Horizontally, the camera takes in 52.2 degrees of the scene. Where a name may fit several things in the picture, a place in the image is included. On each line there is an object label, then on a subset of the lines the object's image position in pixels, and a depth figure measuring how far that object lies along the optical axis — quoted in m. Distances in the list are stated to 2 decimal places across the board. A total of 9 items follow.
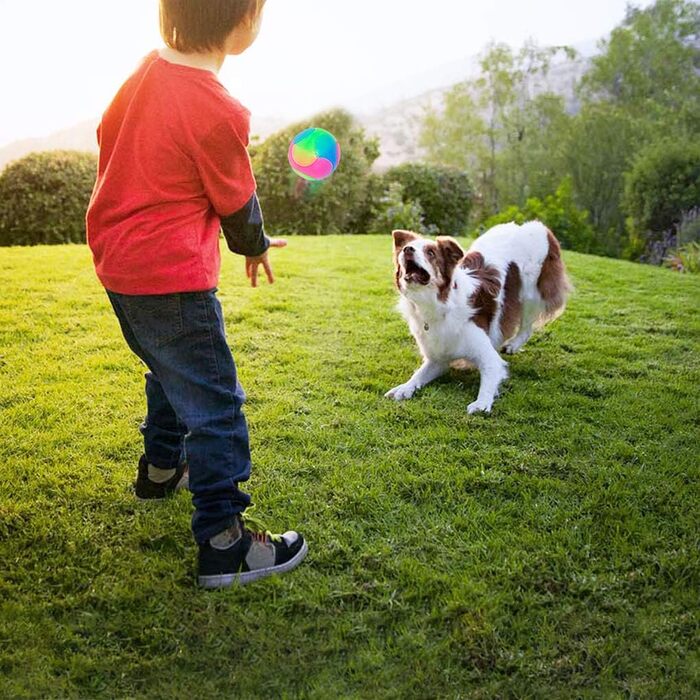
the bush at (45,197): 8.51
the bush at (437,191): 11.78
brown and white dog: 3.65
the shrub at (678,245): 8.86
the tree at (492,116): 23.64
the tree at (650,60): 24.22
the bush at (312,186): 10.09
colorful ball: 4.39
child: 1.91
